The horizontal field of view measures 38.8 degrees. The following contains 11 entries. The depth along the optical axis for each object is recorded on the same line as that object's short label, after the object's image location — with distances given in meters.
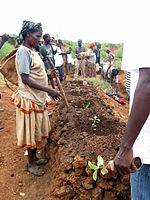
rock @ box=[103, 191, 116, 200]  2.13
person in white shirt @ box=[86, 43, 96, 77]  10.70
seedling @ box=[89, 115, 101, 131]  3.24
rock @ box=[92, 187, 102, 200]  2.11
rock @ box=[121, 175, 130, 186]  2.14
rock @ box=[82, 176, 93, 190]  2.18
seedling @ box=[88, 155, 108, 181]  1.71
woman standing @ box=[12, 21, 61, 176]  2.60
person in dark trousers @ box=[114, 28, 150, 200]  1.03
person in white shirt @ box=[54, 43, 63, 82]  8.43
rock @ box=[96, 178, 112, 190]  2.14
